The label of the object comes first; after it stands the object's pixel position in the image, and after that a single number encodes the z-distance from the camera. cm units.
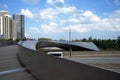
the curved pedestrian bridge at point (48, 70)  245
